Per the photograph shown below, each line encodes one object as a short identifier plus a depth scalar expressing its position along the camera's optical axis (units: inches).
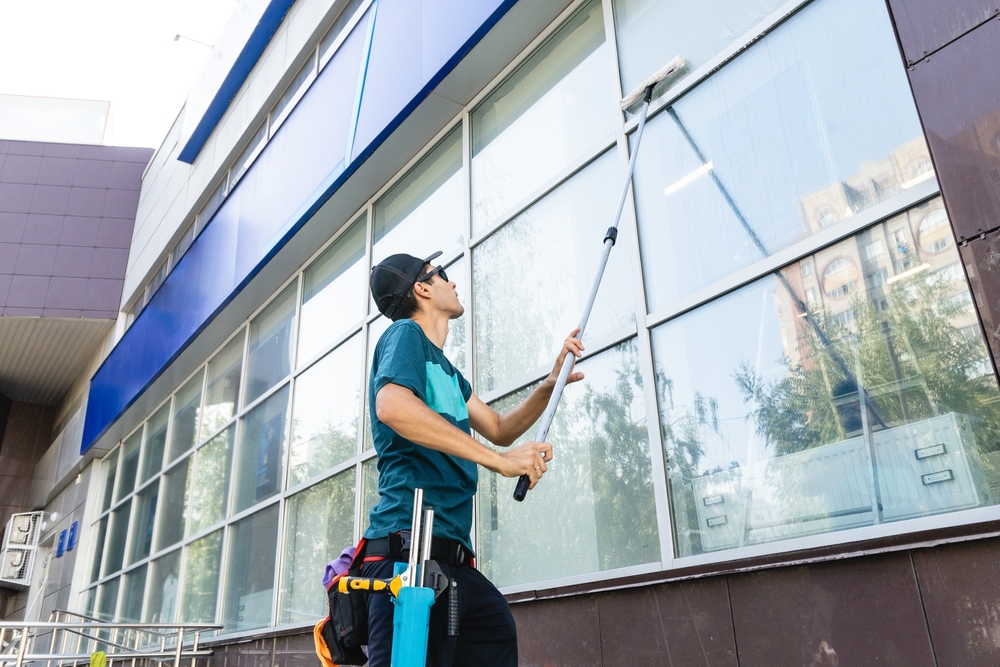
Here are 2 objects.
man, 83.2
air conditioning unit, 629.9
